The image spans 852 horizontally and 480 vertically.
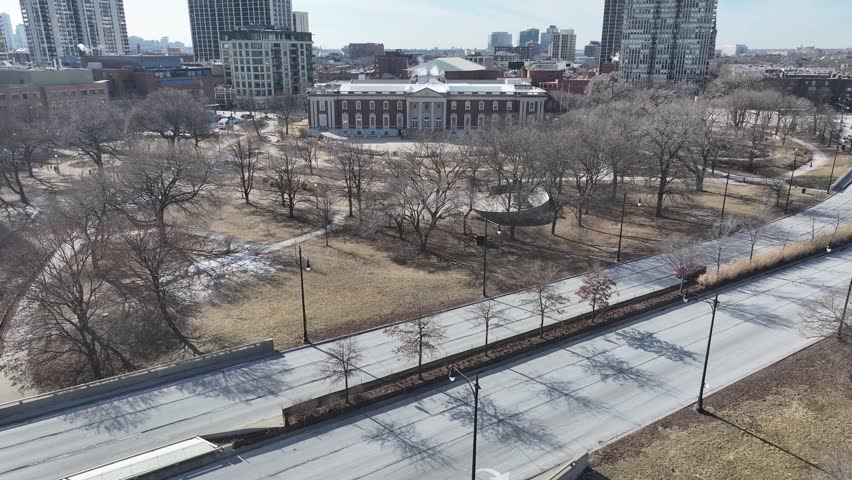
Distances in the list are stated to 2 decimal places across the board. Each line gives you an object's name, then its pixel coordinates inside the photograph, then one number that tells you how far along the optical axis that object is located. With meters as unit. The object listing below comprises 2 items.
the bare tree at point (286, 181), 51.44
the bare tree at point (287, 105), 102.18
